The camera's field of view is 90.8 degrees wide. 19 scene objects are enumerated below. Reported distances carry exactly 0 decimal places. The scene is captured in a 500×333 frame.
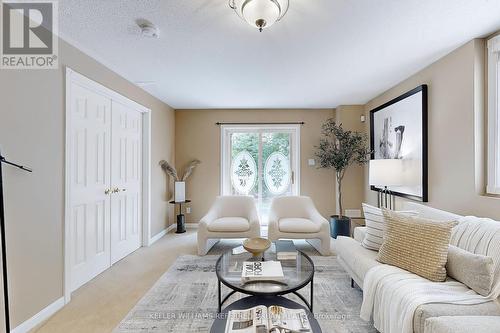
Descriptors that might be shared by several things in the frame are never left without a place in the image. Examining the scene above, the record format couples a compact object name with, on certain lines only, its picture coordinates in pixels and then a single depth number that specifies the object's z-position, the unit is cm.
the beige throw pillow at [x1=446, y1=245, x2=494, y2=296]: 148
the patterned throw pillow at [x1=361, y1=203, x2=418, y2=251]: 220
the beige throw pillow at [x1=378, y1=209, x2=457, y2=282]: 168
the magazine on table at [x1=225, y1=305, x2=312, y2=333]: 124
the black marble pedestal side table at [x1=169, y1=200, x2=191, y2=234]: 462
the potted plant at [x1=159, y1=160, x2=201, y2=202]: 450
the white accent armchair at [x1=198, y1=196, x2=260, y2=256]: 341
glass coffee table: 166
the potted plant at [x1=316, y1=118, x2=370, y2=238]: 419
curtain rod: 499
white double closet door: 250
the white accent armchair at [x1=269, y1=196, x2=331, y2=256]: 335
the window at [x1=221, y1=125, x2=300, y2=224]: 507
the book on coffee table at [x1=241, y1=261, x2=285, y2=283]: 176
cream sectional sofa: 136
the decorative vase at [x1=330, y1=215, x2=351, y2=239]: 416
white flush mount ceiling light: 163
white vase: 454
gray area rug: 190
